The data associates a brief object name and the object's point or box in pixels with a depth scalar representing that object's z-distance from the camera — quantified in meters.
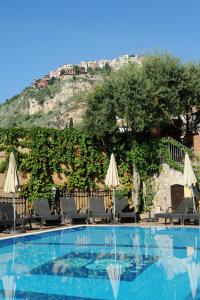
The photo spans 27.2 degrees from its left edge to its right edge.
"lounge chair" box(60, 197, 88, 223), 16.06
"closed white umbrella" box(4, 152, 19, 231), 13.93
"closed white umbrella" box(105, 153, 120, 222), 16.13
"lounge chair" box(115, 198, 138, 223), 16.23
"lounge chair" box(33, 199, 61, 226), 15.11
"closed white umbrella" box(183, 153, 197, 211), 15.38
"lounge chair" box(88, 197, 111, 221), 16.27
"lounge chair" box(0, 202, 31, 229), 13.66
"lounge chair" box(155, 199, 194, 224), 14.68
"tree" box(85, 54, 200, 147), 18.28
